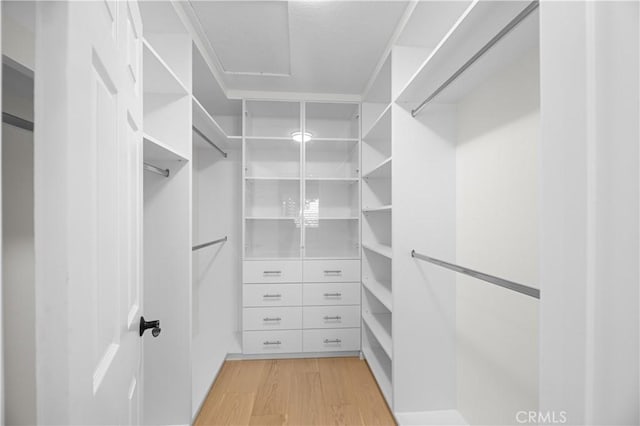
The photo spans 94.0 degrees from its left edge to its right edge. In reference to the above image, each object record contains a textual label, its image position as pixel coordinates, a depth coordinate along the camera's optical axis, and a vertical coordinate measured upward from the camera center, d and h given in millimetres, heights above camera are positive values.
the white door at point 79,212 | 458 -1
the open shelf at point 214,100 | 2080 +992
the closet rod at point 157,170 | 1454 +215
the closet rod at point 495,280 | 905 -252
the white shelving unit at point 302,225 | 2635 -128
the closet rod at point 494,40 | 893 +609
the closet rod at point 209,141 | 2253 +599
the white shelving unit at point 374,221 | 2545 -90
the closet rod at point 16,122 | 665 +208
